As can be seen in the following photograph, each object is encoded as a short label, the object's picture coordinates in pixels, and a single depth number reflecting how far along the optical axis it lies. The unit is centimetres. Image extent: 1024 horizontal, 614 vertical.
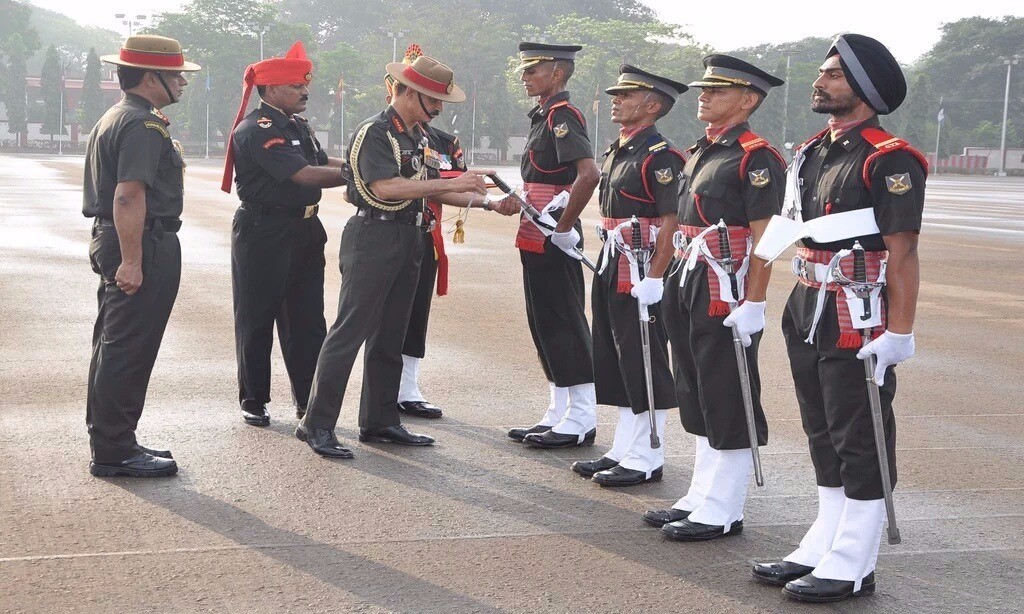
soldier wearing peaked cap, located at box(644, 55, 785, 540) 495
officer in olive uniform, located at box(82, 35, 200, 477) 573
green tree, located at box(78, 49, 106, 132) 9188
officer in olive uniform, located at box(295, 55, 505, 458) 629
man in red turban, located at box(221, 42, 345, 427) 691
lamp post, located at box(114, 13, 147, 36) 7834
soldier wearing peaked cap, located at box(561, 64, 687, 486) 580
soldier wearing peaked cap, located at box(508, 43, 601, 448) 662
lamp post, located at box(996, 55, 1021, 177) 7444
